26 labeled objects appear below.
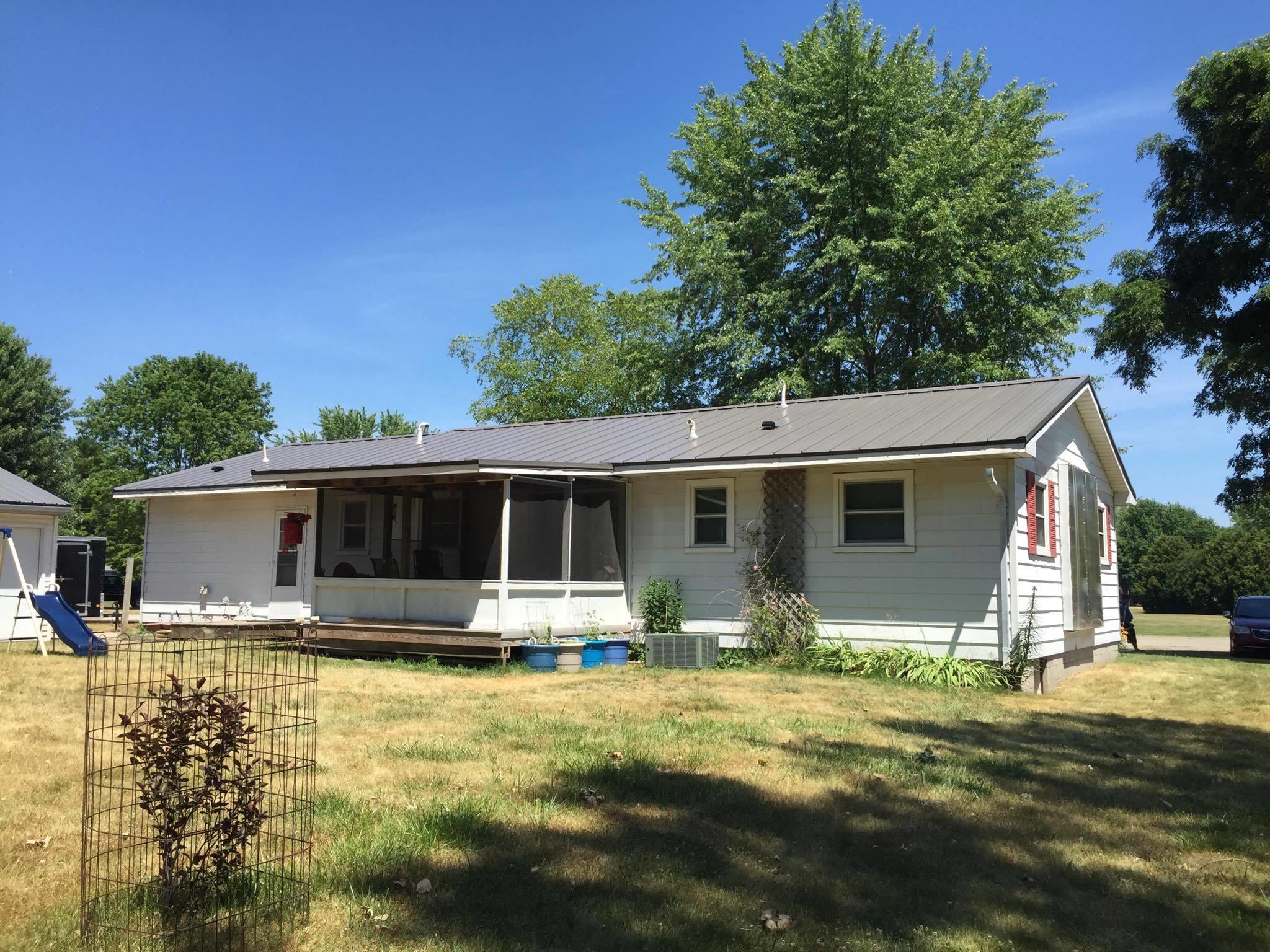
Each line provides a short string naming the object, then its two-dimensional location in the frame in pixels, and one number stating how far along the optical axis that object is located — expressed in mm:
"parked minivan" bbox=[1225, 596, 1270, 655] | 21828
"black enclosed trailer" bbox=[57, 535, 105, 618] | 26391
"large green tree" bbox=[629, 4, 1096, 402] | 25672
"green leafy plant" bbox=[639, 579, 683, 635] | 14711
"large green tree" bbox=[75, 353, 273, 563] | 44031
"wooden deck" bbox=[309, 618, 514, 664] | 13383
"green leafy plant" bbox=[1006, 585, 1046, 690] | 12328
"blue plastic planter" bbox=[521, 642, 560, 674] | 13289
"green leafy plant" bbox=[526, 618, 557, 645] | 13648
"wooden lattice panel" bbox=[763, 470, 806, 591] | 13922
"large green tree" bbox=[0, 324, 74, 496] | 38688
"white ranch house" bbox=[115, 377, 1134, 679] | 12773
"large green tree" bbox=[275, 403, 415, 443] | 57125
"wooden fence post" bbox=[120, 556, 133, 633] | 20891
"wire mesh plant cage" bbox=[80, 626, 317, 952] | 3664
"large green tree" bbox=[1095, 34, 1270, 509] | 22281
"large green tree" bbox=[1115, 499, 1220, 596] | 78875
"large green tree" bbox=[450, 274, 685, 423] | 42125
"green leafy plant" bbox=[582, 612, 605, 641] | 14219
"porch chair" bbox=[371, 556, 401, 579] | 16016
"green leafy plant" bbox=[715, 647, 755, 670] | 13836
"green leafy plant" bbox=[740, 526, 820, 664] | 13641
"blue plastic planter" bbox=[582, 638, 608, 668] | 13797
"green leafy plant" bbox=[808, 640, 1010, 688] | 12258
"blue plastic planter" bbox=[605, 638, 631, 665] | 14062
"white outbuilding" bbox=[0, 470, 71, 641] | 18172
